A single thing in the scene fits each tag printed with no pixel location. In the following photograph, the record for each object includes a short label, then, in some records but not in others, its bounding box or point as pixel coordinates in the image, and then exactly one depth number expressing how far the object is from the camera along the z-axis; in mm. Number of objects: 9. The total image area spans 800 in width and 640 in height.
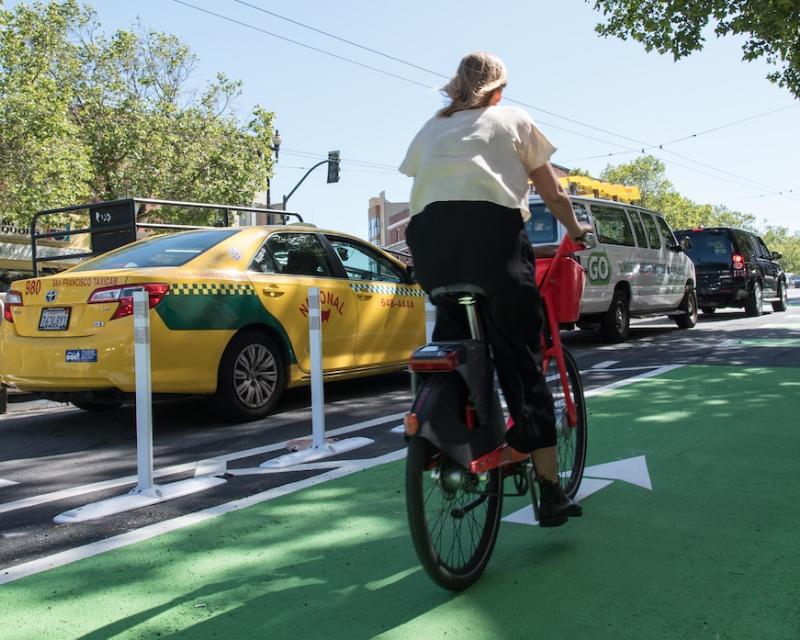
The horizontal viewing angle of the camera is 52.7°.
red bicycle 2676
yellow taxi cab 5812
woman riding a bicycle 2867
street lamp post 31250
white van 11188
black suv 17859
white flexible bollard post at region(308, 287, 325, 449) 5301
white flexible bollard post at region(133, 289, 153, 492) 4227
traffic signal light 30125
